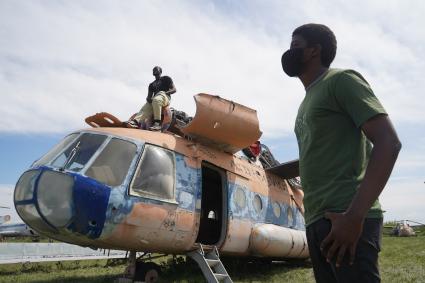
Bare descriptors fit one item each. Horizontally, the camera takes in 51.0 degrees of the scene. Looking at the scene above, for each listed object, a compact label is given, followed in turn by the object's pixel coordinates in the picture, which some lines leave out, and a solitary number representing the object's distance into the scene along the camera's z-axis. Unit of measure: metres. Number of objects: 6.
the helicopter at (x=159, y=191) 6.45
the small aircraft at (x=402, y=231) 27.17
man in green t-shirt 2.21
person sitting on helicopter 9.26
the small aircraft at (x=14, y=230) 17.12
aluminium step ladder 7.49
